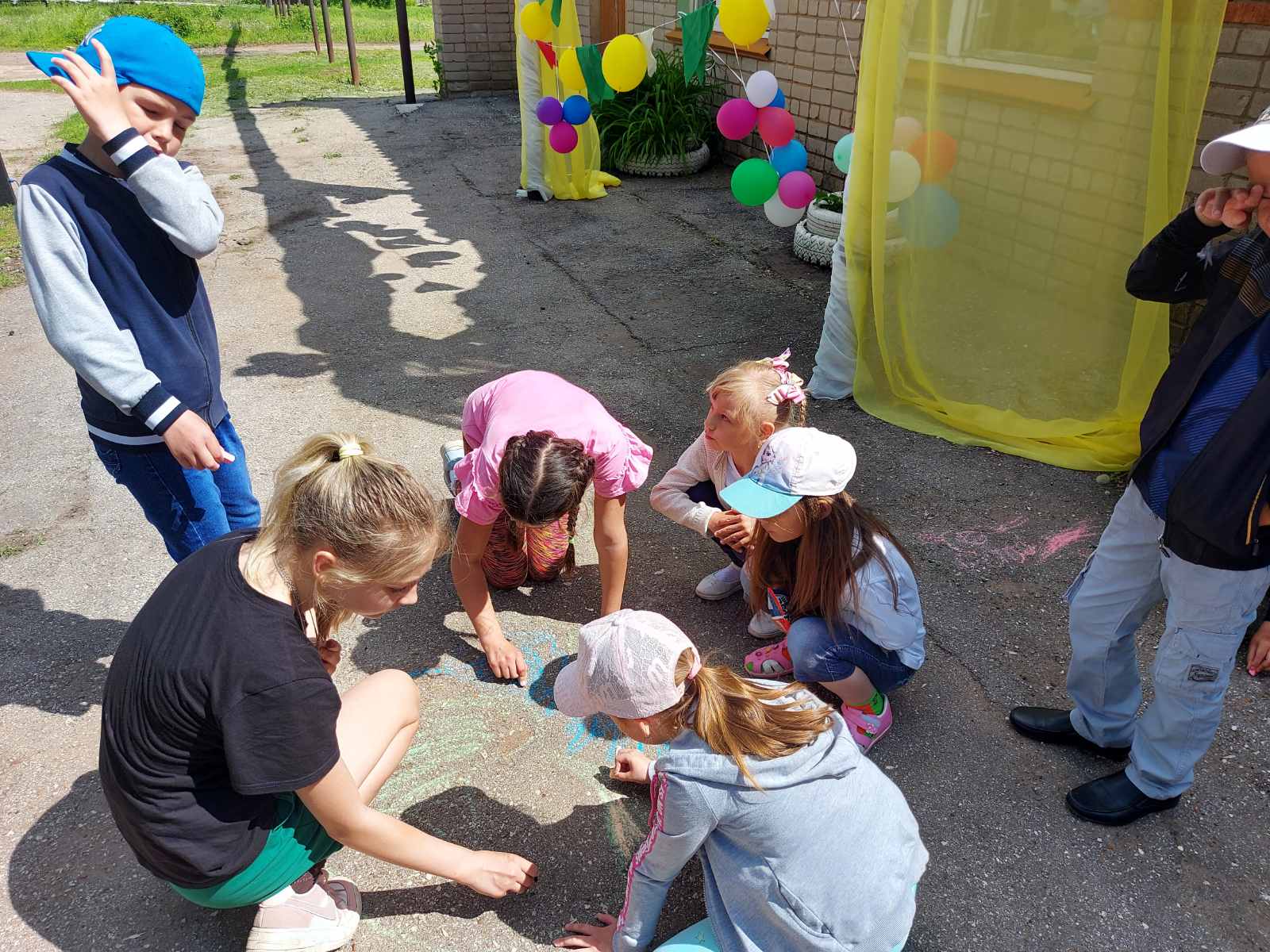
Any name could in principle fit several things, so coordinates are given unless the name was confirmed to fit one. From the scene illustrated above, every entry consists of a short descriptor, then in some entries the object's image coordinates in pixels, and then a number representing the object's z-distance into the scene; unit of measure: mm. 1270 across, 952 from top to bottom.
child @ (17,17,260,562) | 1800
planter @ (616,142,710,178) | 7508
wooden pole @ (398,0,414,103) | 10180
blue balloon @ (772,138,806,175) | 4246
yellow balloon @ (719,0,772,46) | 3859
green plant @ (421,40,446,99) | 11273
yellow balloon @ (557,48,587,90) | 5117
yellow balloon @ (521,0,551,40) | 5594
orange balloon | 3365
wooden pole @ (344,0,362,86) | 12088
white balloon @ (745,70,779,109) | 4168
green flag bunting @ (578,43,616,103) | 5012
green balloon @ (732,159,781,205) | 4250
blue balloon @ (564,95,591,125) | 5586
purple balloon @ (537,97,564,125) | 5652
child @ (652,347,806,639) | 2424
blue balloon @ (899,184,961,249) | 3449
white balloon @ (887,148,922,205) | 3457
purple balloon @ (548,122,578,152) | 5949
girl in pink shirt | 2070
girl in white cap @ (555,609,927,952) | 1454
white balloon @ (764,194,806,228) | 4453
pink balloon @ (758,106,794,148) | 4219
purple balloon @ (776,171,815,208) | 4156
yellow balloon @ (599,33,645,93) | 4680
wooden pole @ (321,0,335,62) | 14599
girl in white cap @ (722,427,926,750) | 2000
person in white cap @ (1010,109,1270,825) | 1655
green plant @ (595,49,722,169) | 7445
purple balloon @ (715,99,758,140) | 4328
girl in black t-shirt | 1421
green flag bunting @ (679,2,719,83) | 4180
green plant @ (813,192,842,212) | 5441
